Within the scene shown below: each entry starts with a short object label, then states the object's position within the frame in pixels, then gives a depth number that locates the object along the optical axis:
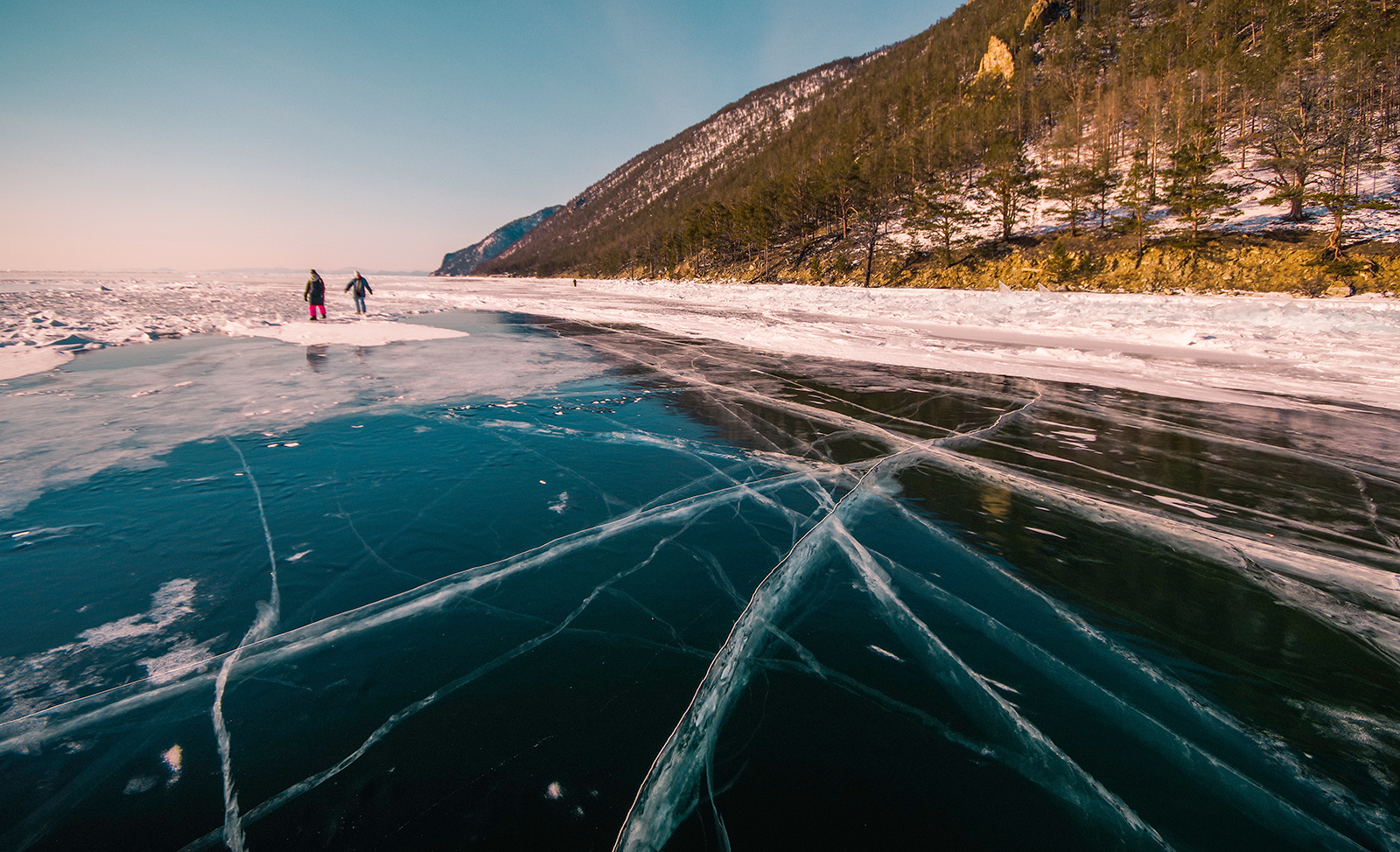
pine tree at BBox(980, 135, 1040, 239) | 38.72
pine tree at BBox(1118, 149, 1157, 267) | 29.70
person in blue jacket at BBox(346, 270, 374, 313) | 19.08
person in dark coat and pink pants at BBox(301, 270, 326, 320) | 17.58
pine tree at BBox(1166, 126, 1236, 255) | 27.22
